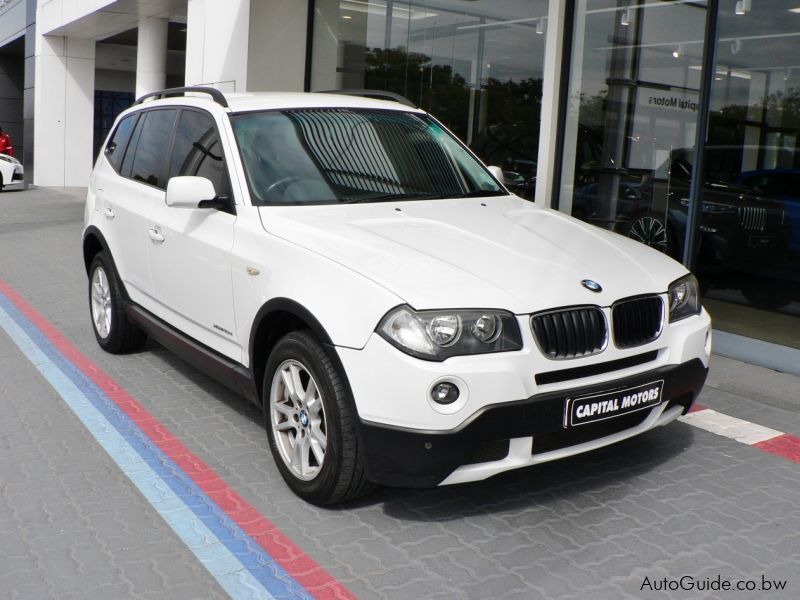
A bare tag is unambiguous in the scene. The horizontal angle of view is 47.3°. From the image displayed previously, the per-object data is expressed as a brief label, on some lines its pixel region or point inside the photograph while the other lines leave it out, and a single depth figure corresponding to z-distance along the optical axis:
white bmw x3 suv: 3.46
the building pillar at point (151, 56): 21.62
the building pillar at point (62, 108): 26.56
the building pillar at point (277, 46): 13.59
